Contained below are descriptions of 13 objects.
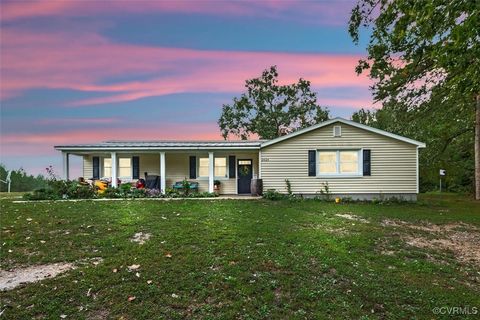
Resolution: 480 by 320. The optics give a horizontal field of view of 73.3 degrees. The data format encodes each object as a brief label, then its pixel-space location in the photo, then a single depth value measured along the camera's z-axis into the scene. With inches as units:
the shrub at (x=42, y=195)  575.5
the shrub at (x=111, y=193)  602.2
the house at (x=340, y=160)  621.6
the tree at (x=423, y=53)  260.4
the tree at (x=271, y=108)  1278.3
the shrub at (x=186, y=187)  643.5
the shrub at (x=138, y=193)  606.2
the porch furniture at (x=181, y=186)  684.9
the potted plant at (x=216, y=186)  685.2
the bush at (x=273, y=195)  595.8
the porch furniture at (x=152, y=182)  698.8
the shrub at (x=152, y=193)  615.8
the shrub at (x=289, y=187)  623.2
